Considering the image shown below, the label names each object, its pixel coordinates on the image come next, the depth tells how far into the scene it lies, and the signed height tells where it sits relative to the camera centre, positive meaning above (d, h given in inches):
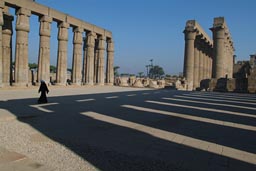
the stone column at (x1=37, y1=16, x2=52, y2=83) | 971.9 +108.3
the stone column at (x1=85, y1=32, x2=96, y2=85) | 1265.4 +96.0
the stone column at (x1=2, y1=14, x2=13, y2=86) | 936.9 +109.9
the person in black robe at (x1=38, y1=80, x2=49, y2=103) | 451.6 -33.1
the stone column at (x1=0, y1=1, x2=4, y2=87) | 788.7 +196.3
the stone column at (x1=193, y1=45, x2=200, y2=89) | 1507.9 +64.8
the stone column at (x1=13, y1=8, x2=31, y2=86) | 873.5 +103.1
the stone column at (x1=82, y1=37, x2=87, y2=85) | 1336.1 +62.2
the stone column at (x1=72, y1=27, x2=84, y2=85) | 1181.1 +97.5
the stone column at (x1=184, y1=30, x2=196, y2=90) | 1299.2 +130.6
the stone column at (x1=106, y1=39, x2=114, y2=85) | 1450.5 +86.2
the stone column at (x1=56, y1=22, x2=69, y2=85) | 1074.7 +102.7
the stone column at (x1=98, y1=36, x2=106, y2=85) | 1378.0 +89.6
